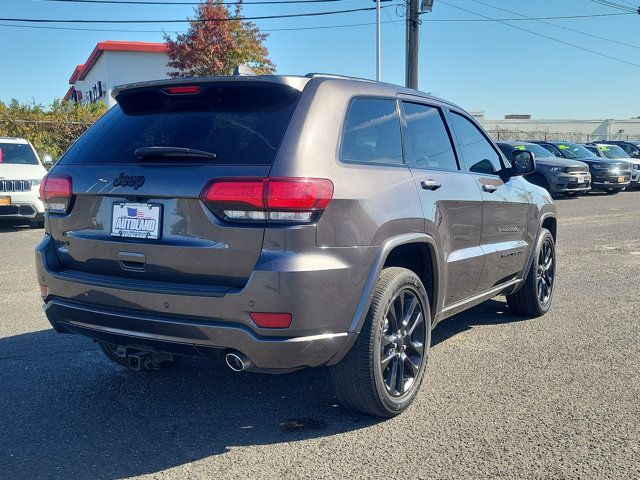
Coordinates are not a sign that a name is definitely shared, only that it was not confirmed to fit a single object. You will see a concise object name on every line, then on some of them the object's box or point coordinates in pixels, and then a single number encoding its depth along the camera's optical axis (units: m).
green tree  20.00
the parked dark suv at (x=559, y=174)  17.58
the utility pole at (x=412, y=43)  20.23
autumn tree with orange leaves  30.64
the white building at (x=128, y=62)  39.59
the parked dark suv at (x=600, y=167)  20.00
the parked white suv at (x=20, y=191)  11.38
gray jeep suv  2.98
